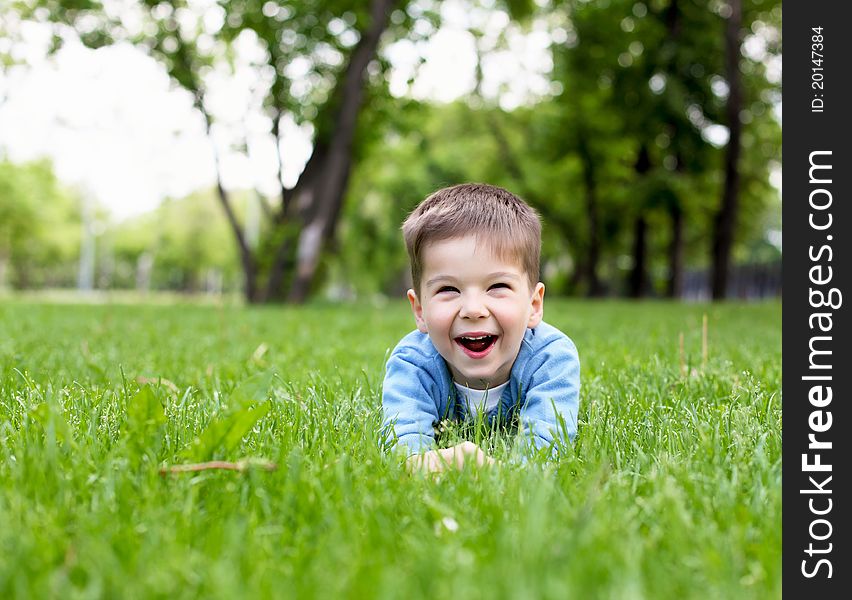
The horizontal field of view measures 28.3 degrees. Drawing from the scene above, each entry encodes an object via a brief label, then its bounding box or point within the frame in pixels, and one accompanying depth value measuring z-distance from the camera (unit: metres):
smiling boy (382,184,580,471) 1.36
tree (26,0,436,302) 10.43
